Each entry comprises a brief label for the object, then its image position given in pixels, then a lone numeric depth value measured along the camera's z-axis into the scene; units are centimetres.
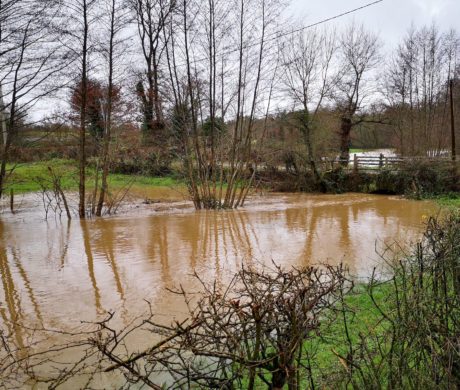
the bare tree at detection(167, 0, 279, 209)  1665
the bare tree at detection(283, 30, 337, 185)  2445
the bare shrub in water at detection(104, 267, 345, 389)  253
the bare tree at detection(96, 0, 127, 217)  1446
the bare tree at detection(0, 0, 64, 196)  1310
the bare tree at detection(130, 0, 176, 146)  1631
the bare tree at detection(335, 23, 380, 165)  2925
